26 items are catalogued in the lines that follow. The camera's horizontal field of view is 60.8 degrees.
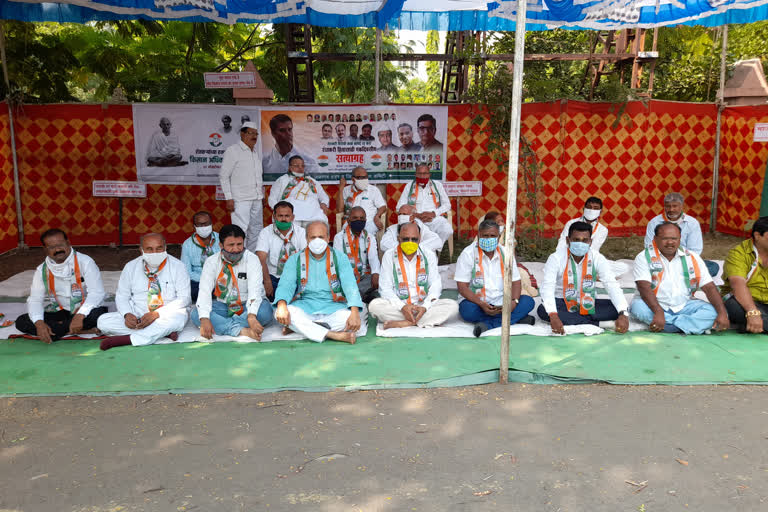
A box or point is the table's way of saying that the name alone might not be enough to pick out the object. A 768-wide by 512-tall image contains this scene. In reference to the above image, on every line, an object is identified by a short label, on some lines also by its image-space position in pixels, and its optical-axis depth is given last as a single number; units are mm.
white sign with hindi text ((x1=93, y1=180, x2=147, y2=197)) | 8375
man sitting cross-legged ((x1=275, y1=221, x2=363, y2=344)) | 5203
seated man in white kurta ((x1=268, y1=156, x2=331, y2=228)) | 7676
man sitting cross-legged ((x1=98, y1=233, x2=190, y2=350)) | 5145
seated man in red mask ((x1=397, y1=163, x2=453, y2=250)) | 7887
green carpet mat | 4305
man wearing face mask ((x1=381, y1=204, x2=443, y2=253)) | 7098
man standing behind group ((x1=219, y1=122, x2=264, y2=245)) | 7723
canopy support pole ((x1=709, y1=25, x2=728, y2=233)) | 9516
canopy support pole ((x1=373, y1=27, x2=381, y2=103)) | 8453
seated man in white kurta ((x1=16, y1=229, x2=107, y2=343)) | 5191
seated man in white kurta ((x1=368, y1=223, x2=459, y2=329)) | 5516
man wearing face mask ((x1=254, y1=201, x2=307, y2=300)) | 6211
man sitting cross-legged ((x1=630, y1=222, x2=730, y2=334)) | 5277
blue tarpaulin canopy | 7160
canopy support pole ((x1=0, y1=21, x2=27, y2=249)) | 8344
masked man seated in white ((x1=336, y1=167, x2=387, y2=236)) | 7680
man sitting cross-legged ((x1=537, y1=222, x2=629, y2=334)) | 5320
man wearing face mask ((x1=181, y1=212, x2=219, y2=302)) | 6219
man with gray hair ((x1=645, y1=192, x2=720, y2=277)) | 6508
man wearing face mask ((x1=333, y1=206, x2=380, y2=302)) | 6363
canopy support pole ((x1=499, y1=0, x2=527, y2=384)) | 3906
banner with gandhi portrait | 8695
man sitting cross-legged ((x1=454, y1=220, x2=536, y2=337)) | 5484
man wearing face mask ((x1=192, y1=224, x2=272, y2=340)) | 5246
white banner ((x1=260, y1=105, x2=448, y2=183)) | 8766
